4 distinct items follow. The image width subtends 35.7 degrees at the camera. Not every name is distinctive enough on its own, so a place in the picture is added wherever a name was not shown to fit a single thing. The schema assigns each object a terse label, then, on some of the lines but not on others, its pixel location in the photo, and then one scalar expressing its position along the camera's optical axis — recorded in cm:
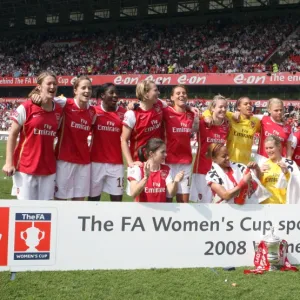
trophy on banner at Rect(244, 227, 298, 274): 465
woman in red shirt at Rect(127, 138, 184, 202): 474
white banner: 440
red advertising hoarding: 2817
